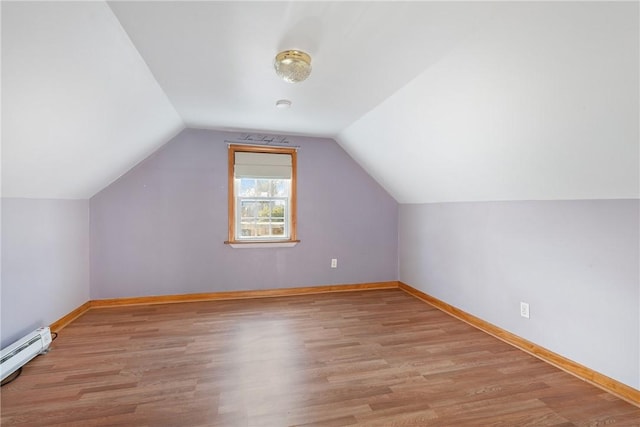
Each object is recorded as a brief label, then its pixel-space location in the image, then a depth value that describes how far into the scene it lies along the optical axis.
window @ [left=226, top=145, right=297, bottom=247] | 3.91
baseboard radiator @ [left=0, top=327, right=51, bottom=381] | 1.99
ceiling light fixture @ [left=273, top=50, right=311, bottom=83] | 1.93
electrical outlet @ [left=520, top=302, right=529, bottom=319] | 2.52
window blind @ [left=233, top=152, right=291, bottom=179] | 3.90
